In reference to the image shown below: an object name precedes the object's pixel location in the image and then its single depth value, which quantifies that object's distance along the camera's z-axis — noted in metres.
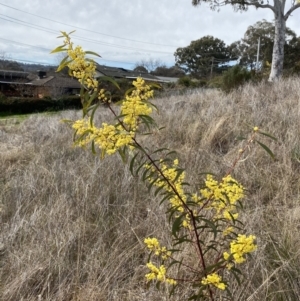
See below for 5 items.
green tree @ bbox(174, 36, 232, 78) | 43.25
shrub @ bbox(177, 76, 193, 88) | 21.10
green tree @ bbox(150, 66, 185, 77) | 44.97
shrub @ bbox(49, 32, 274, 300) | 1.00
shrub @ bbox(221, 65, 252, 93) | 7.56
